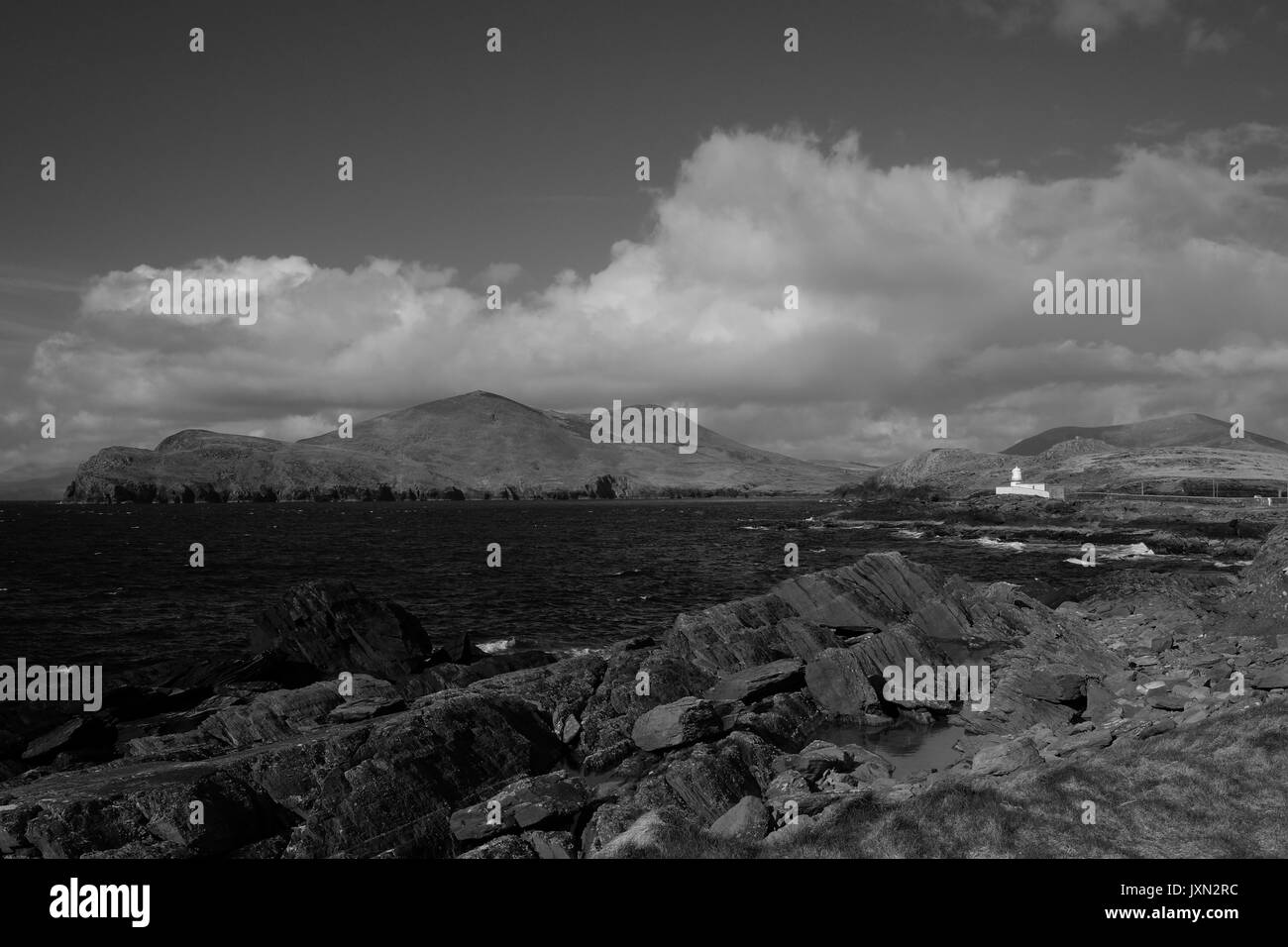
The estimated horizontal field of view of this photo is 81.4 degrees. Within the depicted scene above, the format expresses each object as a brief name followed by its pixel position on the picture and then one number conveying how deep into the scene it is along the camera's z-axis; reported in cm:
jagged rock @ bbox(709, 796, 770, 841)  1438
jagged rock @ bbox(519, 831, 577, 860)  1532
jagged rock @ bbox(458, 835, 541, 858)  1519
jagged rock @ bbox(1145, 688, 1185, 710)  2070
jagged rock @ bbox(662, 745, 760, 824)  1836
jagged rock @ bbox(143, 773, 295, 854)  1534
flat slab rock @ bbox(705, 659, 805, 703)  2595
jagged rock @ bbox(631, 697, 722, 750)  2189
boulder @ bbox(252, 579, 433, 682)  3288
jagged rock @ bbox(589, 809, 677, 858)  1323
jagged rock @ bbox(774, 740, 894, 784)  1958
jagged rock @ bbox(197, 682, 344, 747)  2305
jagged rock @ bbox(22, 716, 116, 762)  2241
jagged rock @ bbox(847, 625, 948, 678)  2930
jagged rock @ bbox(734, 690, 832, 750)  2309
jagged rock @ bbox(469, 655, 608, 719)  2486
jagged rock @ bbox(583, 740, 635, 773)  2161
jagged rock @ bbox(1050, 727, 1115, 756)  1833
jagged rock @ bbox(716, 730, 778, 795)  1983
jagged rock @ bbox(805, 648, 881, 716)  2602
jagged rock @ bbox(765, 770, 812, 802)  1805
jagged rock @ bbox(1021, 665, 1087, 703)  2431
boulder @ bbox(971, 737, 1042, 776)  1736
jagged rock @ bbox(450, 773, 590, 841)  1664
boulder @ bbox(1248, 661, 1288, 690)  2009
